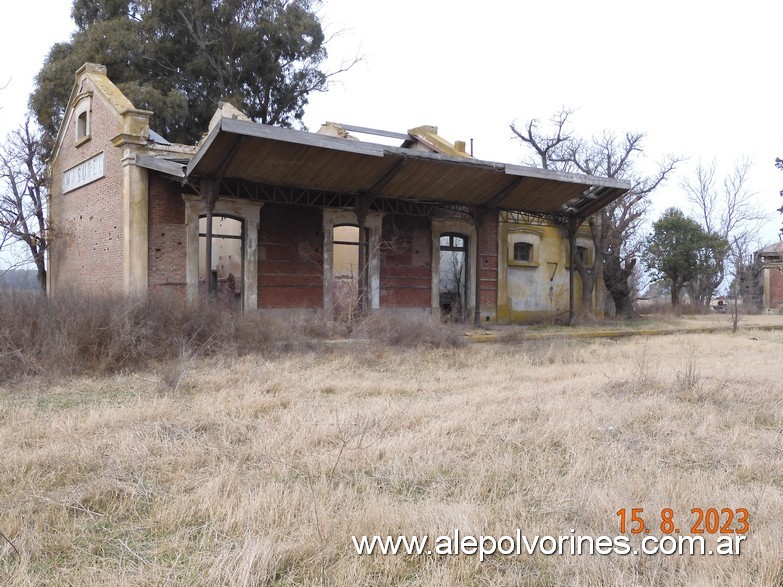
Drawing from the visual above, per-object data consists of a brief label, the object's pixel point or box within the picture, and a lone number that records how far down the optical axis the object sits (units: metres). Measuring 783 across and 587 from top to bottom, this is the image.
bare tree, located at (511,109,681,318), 22.02
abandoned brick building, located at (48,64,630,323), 13.51
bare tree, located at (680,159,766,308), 39.56
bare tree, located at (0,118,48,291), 19.28
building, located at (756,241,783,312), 37.06
